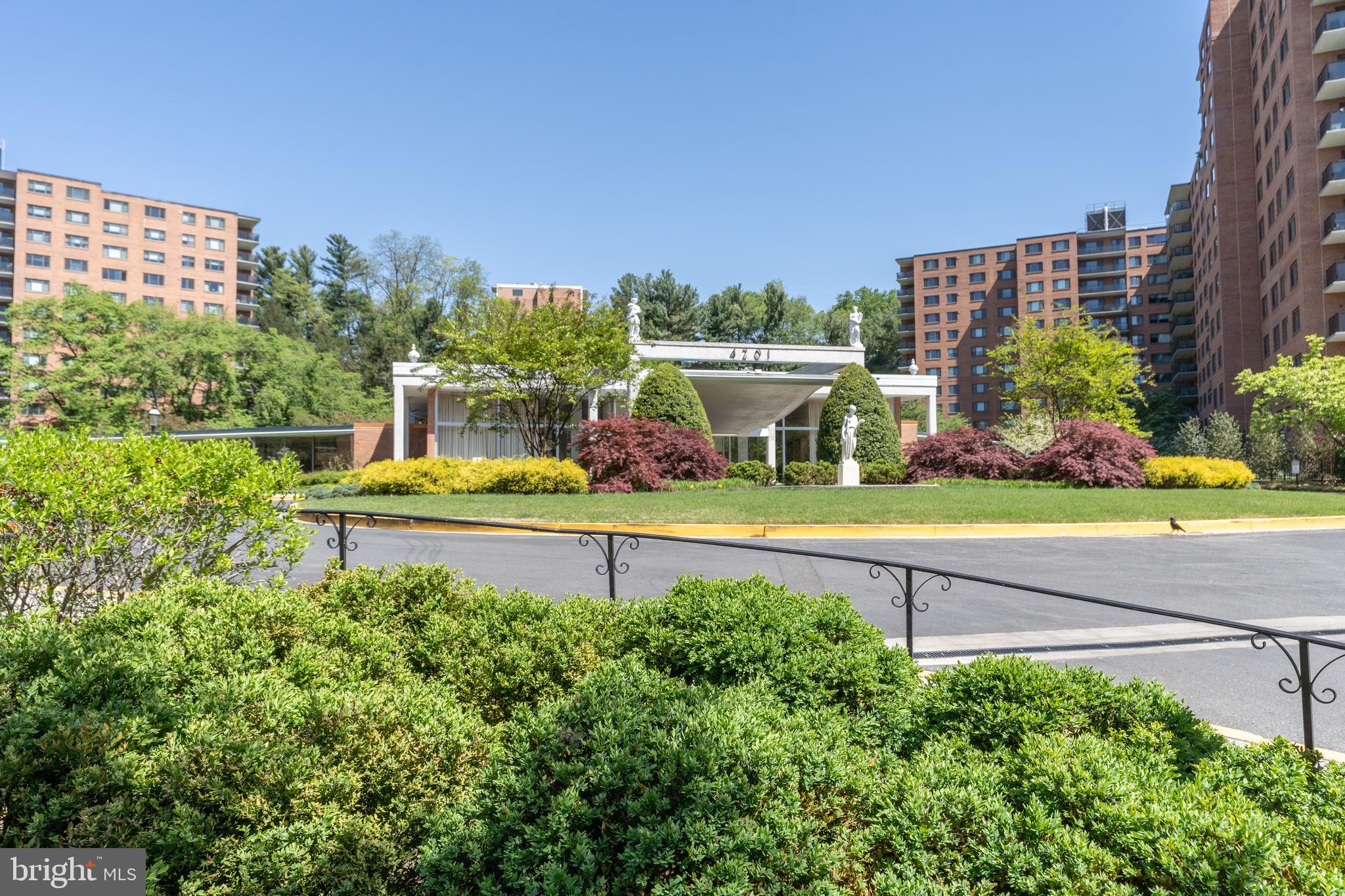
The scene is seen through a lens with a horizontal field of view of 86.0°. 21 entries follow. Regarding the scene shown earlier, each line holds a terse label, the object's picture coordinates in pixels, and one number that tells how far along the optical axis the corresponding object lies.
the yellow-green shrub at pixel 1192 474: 22.25
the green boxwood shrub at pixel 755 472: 25.05
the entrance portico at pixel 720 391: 28.75
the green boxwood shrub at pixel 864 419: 26.42
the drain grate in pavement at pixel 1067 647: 5.79
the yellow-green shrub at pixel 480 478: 20.92
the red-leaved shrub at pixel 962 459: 25.12
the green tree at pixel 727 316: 61.62
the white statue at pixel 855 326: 29.66
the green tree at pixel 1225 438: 31.72
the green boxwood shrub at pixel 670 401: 24.86
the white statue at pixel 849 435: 24.48
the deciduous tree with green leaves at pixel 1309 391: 27.11
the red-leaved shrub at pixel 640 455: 21.52
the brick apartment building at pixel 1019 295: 79.06
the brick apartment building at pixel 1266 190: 35.00
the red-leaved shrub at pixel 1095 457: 22.42
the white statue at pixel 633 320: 27.50
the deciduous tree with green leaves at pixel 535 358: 24.52
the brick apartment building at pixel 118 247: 61.16
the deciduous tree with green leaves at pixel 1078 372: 35.88
